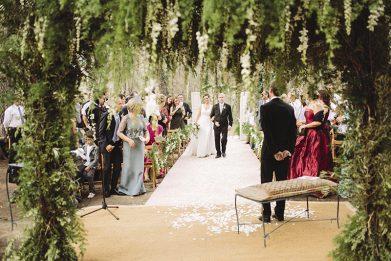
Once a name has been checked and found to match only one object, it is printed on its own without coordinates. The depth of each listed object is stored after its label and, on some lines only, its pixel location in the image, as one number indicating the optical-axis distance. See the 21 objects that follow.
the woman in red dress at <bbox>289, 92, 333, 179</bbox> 7.40
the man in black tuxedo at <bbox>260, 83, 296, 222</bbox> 5.61
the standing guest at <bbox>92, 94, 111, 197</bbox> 7.73
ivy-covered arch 2.92
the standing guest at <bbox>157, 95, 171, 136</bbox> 12.55
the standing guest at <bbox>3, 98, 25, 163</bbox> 10.77
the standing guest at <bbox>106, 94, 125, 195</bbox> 7.77
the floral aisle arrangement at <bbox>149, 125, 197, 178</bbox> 8.62
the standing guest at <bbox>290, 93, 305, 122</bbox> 11.15
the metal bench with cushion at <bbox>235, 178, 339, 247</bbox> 4.95
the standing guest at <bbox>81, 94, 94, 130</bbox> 11.25
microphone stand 6.32
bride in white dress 12.13
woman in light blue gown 7.62
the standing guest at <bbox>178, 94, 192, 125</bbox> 14.66
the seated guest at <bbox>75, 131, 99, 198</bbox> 7.63
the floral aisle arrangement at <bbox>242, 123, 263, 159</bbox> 10.77
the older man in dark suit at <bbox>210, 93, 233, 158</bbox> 11.48
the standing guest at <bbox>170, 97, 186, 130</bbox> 12.95
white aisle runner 7.43
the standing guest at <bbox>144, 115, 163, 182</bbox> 8.84
